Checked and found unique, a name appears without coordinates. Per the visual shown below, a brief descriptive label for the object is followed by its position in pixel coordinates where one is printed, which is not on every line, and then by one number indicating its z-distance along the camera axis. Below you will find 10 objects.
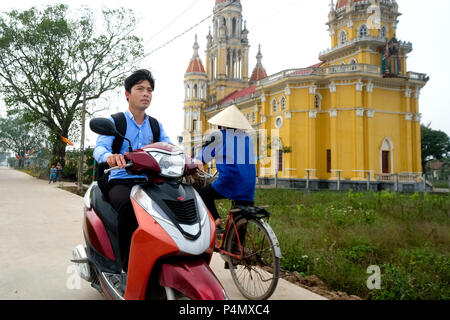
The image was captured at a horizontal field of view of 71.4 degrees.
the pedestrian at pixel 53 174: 20.09
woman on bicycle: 2.85
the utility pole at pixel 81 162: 14.42
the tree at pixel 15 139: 63.69
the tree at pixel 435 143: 42.41
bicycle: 2.53
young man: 1.97
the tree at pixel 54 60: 20.95
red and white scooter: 1.64
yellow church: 24.47
